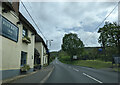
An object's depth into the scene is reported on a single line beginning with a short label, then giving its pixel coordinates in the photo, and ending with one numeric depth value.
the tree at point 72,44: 51.38
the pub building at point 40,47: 26.56
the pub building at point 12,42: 7.53
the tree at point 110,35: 23.04
